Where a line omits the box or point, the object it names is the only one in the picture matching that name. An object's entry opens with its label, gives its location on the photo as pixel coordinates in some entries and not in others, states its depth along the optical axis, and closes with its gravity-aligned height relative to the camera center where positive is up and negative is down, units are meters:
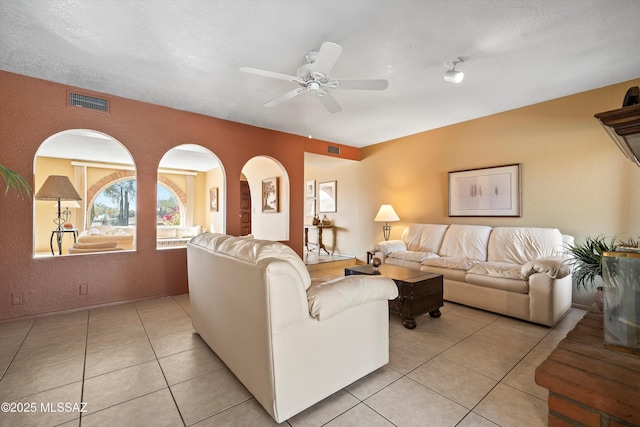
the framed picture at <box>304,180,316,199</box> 7.54 +0.68
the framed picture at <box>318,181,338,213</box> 6.93 +0.43
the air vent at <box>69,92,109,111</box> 3.21 +1.35
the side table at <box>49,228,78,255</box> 3.59 -0.31
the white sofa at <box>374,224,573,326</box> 2.82 -0.64
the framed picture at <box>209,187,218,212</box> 8.21 +0.42
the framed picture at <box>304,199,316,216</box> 7.49 +0.17
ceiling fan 2.12 +1.19
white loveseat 1.41 -0.66
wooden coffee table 2.73 -0.85
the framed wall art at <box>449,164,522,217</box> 3.92 +0.33
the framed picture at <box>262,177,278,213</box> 5.91 +0.41
